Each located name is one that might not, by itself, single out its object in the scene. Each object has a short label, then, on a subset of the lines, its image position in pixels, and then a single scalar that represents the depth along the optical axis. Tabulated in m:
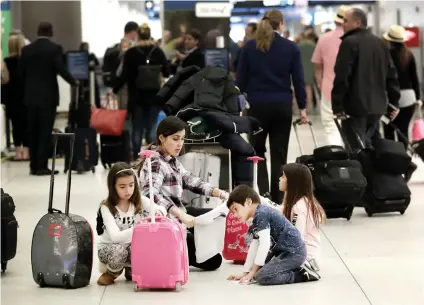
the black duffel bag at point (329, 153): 12.52
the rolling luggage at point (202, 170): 11.05
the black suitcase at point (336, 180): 12.21
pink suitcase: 8.59
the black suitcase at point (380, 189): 12.74
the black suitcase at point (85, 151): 18.20
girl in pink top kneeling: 9.32
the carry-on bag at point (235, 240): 9.91
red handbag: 18.47
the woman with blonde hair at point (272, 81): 12.82
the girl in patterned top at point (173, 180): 9.40
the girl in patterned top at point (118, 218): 8.95
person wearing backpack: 18.36
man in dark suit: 17.85
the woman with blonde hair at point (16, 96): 19.85
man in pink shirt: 15.64
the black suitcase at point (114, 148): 18.69
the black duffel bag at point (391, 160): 12.78
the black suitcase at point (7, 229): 9.39
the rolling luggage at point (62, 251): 8.84
